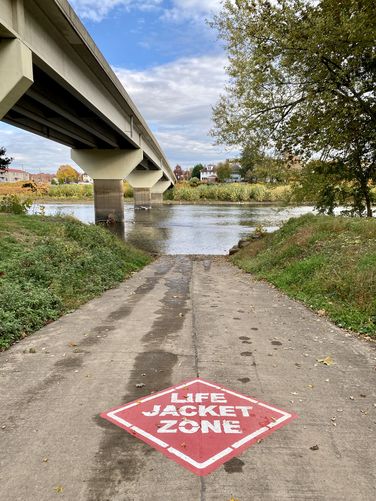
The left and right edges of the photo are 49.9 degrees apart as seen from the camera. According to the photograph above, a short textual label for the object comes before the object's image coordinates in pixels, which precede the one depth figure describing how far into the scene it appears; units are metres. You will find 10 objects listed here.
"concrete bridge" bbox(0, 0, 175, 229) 10.96
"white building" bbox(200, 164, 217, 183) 176.60
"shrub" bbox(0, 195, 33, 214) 17.59
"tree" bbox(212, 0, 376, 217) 12.95
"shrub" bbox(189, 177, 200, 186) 115.93
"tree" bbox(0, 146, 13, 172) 22.62
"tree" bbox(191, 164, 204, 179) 180.75
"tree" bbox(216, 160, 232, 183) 135.36
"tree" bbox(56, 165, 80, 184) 166.55
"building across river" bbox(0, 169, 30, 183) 183.55
